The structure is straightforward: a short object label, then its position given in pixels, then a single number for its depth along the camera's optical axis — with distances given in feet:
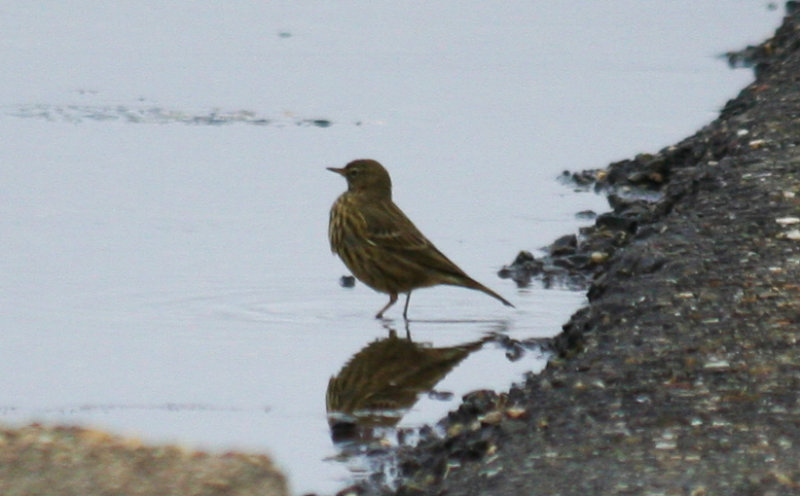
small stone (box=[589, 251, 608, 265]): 34.99
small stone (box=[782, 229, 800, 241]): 29.79
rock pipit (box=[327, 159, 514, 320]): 33.01
